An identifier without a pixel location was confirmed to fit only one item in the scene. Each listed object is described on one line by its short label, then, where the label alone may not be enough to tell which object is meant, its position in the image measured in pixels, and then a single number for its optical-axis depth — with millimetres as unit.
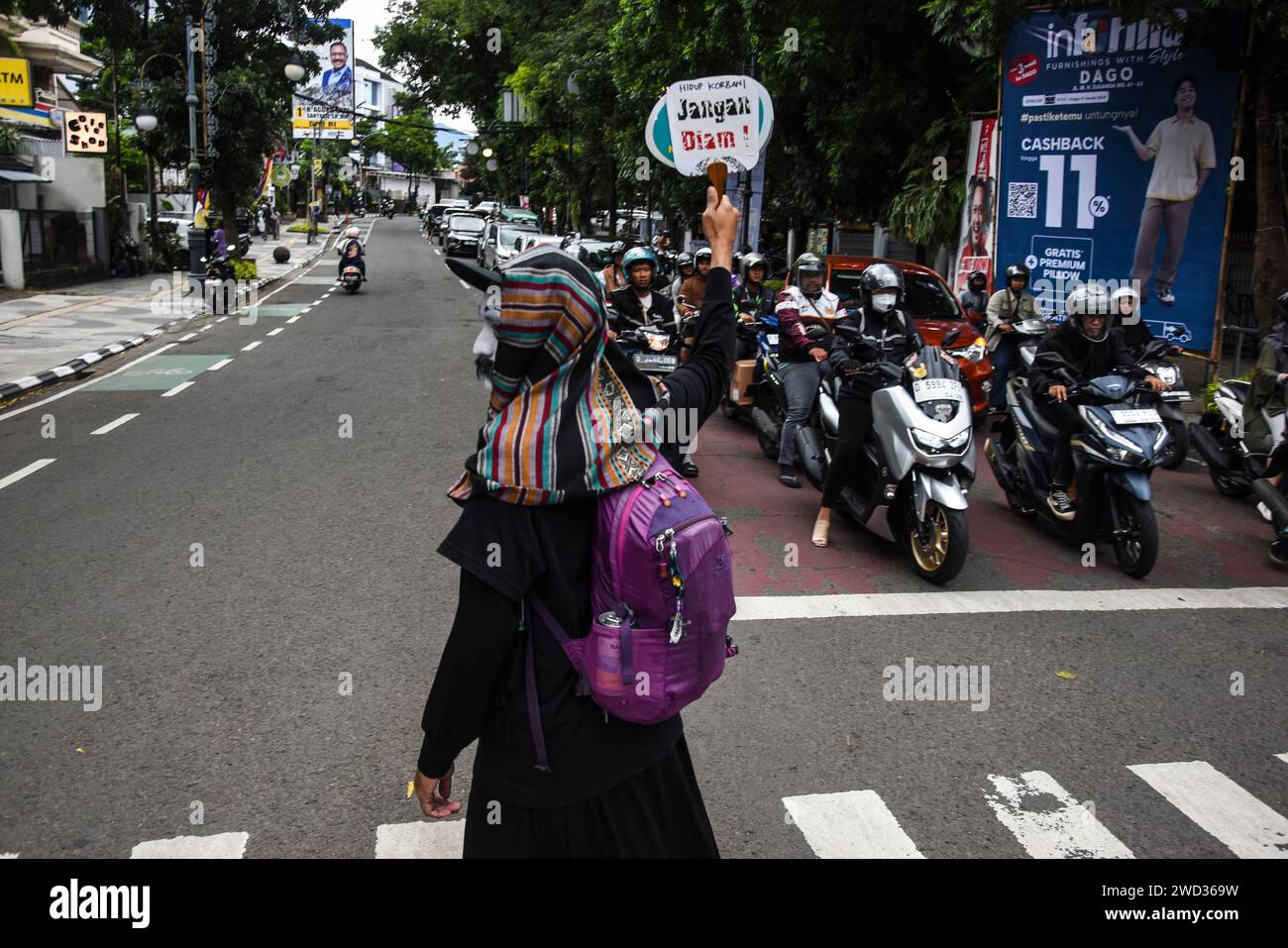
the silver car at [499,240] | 32594
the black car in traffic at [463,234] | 41000
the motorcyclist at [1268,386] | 7676
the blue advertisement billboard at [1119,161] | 12781
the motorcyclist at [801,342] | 8609
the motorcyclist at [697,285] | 11961
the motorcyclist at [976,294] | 13516
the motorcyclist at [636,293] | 9438
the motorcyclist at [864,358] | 7141
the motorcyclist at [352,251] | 26500
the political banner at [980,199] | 15117
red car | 11070
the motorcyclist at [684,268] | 12609
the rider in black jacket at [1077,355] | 7375
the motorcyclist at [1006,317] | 11672
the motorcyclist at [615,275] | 11062
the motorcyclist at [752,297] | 10969
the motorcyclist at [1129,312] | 7543
